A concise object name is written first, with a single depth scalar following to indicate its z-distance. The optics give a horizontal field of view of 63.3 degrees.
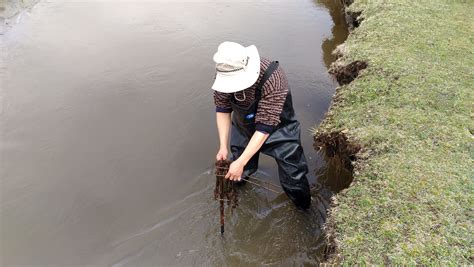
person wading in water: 3.80
